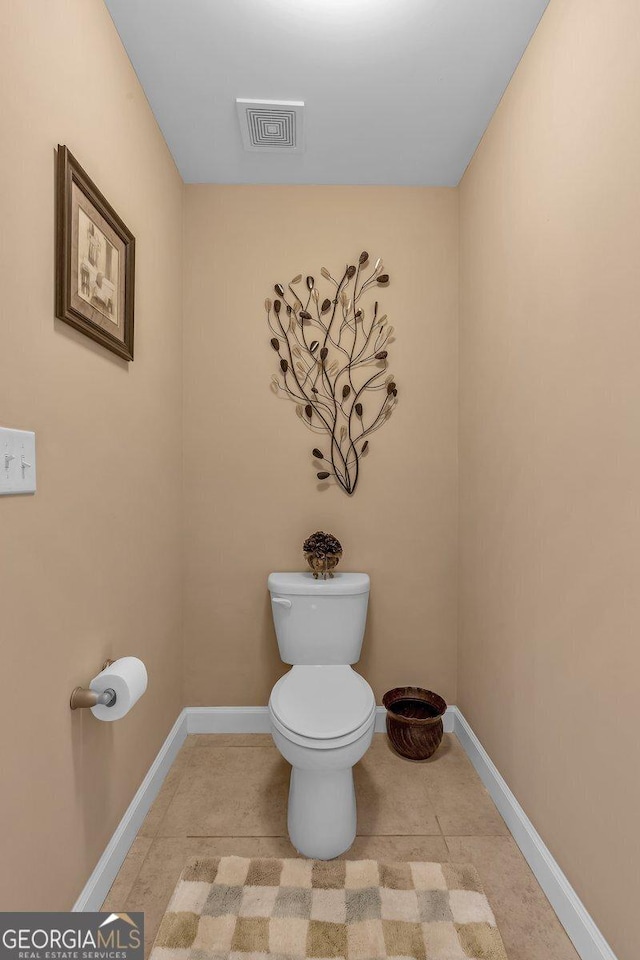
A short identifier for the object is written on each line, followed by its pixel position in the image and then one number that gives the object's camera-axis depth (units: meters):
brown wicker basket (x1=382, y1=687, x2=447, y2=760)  1.98
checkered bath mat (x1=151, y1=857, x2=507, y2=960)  1.19
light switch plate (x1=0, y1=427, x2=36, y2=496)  0.93
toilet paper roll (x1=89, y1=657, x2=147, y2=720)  1.22
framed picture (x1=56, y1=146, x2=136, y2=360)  1.13
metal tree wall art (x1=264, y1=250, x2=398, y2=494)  2.18
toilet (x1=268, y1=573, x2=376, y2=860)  1.45
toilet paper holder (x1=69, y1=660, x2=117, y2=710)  1.19
